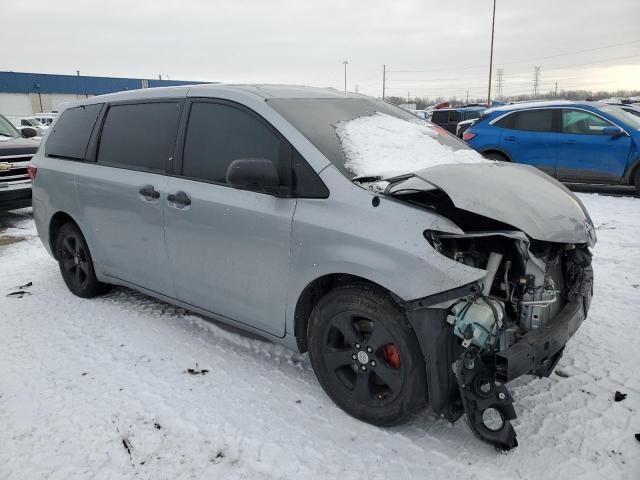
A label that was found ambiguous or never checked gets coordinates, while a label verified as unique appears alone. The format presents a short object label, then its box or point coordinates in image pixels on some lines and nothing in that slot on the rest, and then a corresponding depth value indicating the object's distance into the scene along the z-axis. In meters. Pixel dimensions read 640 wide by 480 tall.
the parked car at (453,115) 20.36
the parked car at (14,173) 7.99
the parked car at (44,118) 31.17
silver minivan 2.46
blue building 50.59
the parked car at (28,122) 27.61
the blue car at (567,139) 8.55
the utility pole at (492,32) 36.59
